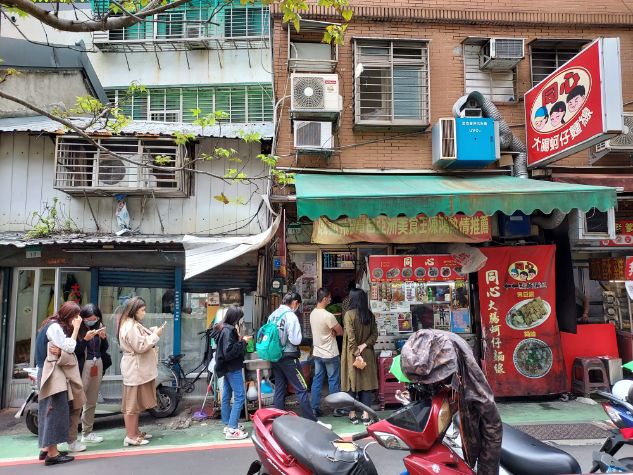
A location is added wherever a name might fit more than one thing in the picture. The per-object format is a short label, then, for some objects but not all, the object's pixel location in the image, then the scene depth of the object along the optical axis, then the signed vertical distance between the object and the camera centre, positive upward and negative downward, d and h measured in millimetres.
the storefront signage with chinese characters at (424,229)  7527 +746
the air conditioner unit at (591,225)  7762 +844
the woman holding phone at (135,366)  5715 -1255
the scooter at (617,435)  3441 -1411
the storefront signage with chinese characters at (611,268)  7766 +65
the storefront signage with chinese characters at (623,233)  8422 +750
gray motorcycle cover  2543 -685
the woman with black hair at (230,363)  6113 -1309
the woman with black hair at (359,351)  6742 -1249
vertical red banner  7445 -871
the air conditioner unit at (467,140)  7824 +2379
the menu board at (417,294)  7590 -393
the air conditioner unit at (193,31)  13125 +7296
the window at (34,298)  8234 -493
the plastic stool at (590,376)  7422 -1809
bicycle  7005 -1865
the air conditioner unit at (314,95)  7762 +3175
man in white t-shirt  6742 -1253
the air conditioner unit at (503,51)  8227 +4197
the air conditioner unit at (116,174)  8273 +1906
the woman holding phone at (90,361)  5957 -1247
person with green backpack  6125 -1135
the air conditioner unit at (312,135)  7930 +2502
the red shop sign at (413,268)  7555 +67
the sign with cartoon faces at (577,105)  6273 +2641
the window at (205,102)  13297 +5235
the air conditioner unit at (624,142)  7988 +2398
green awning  6113 +1029
